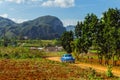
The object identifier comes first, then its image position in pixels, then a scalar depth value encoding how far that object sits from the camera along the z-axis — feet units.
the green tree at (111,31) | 151.51
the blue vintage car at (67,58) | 172.76
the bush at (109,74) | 93.66
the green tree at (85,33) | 171.94
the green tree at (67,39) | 262.88
